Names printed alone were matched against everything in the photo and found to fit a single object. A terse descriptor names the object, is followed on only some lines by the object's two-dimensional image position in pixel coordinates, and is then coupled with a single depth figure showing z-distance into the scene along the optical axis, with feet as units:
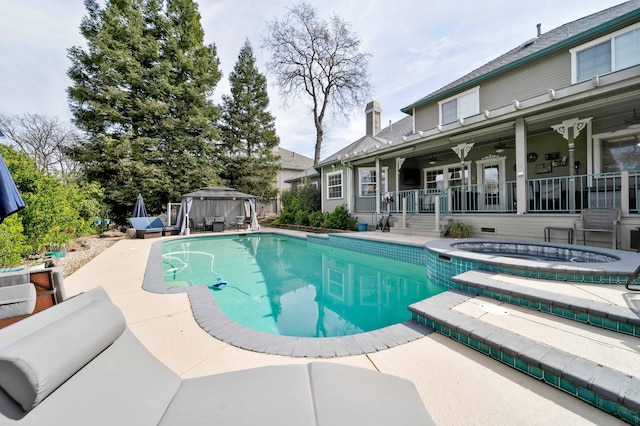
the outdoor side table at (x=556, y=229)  20.20
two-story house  20.54
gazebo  44.27
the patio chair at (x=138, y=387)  3.16
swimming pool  13.23
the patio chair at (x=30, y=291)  7.79
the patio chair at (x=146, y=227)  38.49
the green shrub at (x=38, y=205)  19.11
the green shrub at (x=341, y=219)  40.01
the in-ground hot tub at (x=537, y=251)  16.43
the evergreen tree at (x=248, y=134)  65.51
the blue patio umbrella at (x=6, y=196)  8.87
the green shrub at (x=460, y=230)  25.95
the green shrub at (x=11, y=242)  15.18
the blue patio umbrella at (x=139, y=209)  43.61
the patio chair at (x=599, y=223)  18.01
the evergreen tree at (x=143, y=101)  47.62
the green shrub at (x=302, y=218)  49.26
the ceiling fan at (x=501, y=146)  28.45
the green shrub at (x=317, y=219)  45.37
